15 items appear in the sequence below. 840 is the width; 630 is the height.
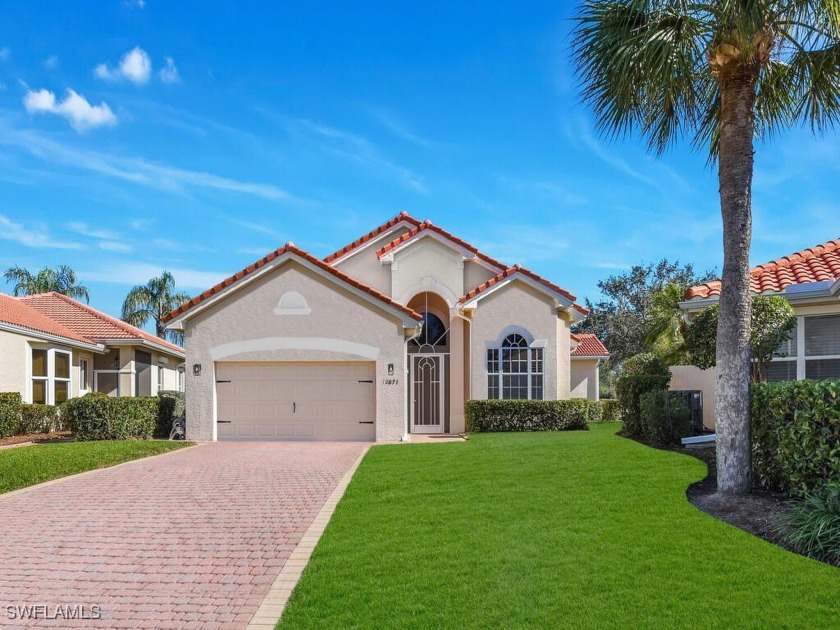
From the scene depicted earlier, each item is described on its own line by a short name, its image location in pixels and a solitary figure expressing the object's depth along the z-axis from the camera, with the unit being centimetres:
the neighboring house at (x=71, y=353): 2180
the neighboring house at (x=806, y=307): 1300
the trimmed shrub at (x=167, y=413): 2038
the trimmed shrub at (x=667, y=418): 1483
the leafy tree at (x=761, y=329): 1187
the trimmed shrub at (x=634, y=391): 1731
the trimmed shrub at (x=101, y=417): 1917
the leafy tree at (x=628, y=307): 4894
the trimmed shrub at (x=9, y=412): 1988
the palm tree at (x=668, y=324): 3051
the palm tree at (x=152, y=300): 4794
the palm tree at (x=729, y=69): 951
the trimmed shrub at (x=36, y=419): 2108
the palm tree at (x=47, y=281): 4853
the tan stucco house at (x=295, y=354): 1875
